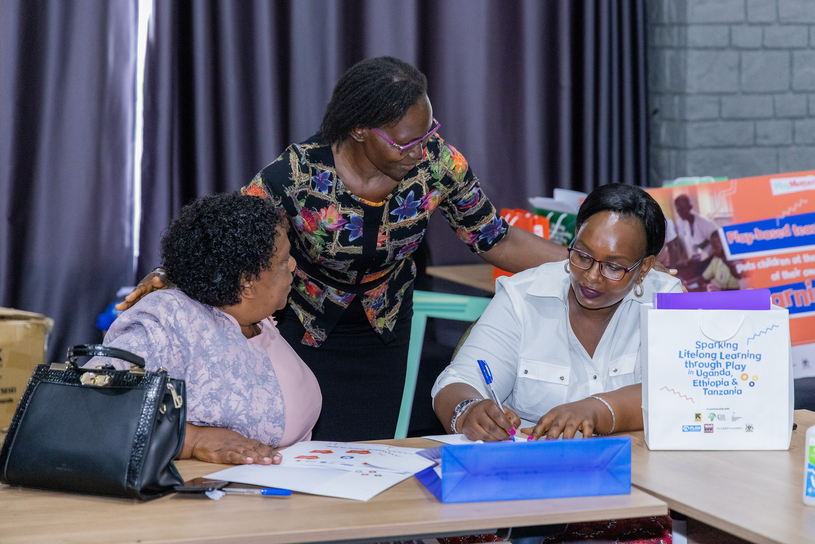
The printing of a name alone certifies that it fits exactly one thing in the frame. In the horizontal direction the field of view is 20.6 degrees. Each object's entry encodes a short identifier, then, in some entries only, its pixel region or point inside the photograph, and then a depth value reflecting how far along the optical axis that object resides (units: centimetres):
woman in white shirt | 427
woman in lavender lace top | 405
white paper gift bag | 405
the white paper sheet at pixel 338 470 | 388
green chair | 493
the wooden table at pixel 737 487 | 377
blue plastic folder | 382
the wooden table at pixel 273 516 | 372
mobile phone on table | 386
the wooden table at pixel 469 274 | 572
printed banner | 528
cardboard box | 495
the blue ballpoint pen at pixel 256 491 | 386
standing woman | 449
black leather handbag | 382
